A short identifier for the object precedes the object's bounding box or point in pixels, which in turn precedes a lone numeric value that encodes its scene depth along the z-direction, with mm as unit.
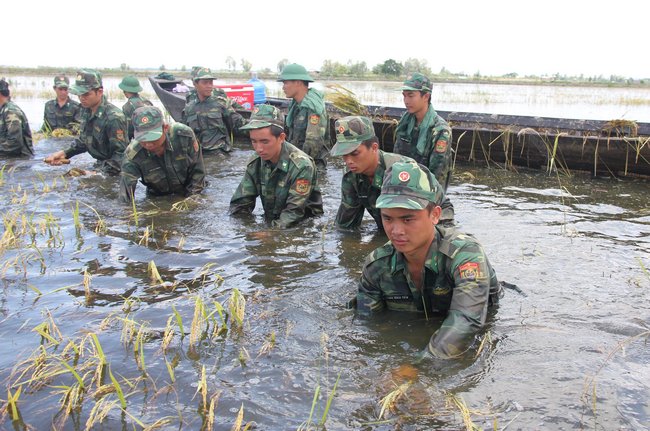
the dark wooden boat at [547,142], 9195
